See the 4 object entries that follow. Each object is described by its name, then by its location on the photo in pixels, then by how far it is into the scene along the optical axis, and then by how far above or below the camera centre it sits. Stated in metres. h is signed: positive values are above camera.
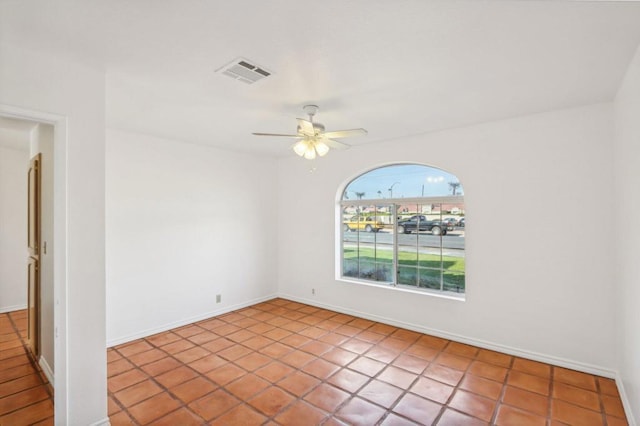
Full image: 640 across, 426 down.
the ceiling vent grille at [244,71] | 2.16 +1.06
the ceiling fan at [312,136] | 2.82 +0.74
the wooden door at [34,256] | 3.17 -0.45
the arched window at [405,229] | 4.04 -0.24
